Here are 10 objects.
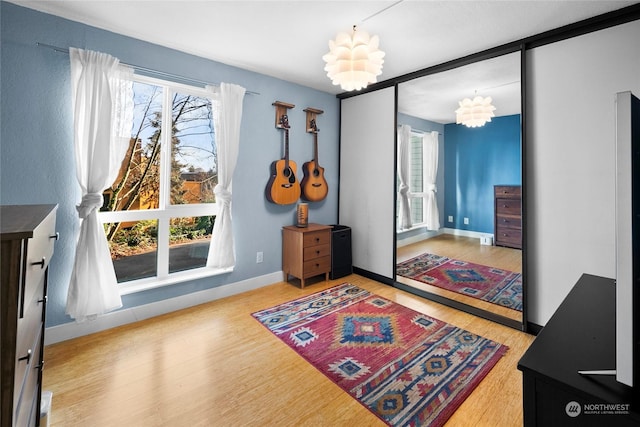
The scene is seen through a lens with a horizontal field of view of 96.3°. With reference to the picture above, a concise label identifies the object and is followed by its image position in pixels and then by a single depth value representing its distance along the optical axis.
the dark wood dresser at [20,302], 0.74
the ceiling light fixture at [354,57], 1.95
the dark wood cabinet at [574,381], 0.65
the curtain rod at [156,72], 2.13
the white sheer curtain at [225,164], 2.94
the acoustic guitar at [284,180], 3.36
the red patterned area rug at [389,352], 1.64
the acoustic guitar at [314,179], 3.67
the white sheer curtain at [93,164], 2.18
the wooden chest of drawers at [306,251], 3.33
